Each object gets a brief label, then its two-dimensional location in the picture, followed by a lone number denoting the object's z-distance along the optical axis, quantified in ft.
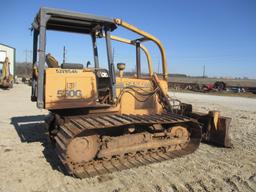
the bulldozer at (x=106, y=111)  12.14
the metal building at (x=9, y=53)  81.45
